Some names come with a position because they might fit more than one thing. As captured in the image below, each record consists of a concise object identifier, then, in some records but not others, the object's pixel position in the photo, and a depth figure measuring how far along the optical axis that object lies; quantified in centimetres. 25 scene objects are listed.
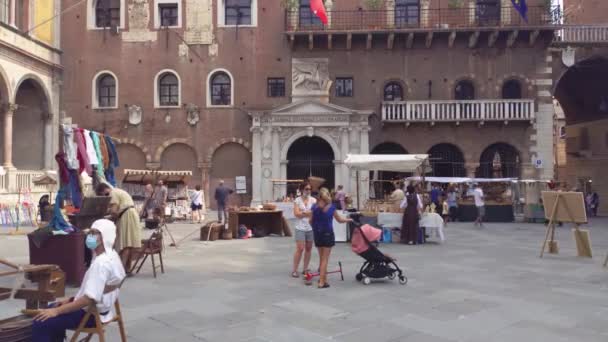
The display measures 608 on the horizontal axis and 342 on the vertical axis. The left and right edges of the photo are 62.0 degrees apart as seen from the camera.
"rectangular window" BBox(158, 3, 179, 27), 2475
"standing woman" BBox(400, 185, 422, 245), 1298
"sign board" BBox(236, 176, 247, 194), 2411
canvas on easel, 1066
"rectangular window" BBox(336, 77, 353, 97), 2448
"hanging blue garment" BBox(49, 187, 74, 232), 774
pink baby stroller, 797
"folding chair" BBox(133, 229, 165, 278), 845
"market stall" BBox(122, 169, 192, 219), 2062
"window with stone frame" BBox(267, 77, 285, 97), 2450
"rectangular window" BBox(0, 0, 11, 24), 2056
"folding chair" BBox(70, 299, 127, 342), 405
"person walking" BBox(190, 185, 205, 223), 1918
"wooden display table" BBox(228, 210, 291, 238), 1488
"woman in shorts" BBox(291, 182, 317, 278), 828
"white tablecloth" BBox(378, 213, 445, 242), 1310
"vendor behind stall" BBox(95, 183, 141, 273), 839
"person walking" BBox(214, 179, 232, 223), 1700
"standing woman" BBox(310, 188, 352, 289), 776
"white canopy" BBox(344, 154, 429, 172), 1446
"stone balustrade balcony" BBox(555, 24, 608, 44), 2423
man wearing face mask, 388
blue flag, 1912
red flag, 2030
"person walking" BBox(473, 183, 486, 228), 1786
